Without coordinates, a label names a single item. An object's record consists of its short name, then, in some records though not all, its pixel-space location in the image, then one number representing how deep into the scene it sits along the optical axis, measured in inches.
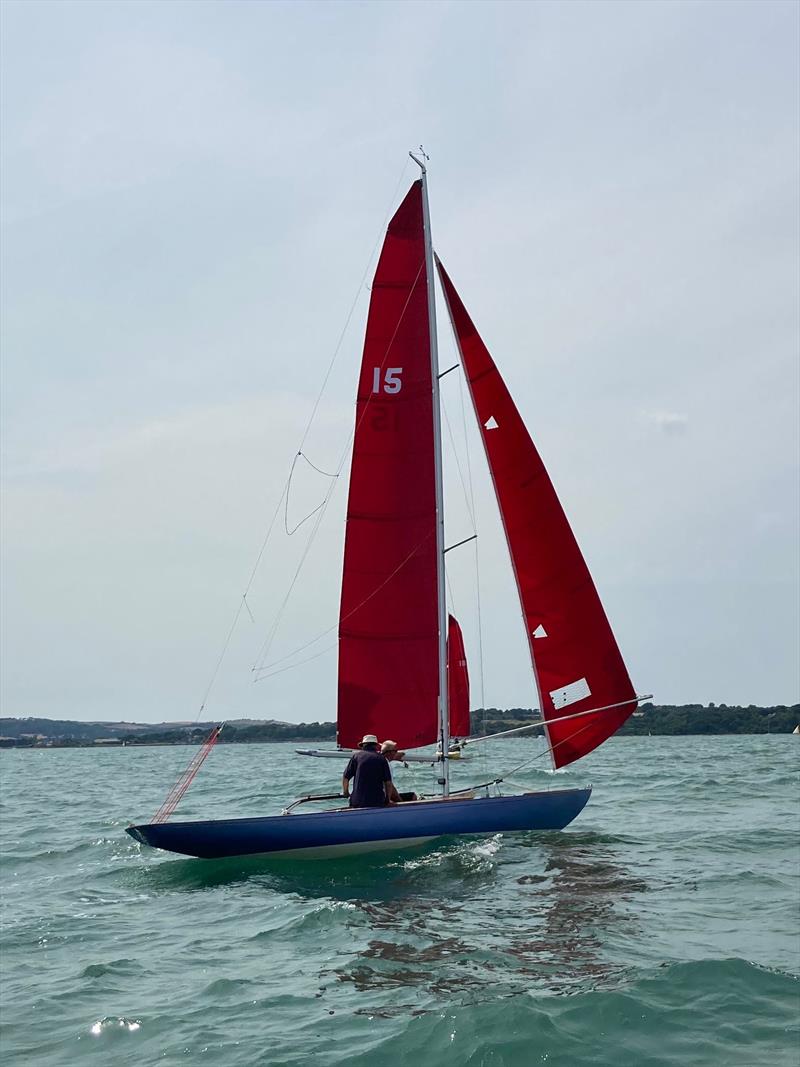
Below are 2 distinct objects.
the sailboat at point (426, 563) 651.5
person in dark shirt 596.1
